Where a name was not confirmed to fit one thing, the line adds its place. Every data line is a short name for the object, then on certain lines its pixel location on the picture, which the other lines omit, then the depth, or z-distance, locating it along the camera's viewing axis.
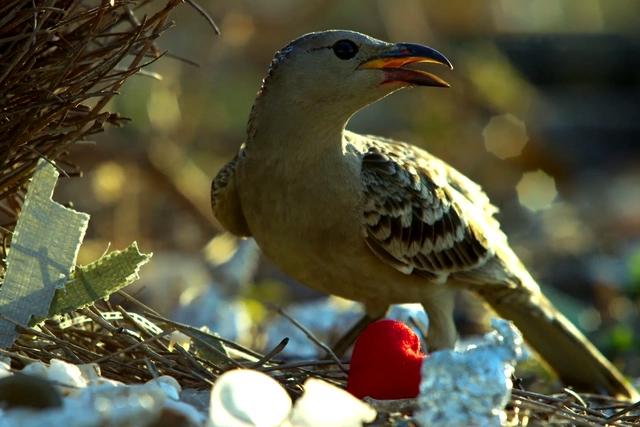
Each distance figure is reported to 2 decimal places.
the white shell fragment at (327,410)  4.70
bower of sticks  6.11
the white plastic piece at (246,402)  4.66
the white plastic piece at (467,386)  4.88
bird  7.18
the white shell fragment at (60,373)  5.08
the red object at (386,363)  5.58
